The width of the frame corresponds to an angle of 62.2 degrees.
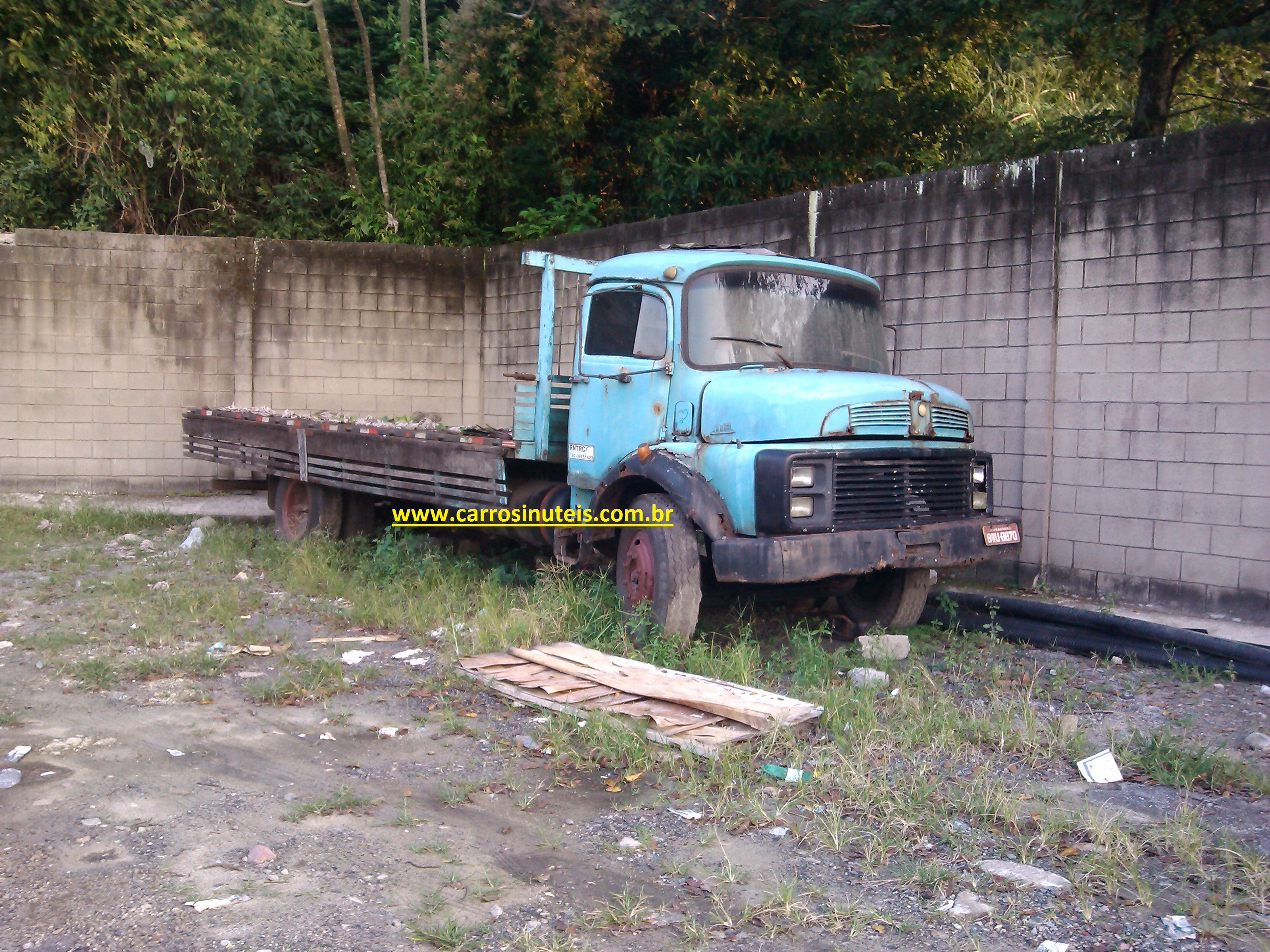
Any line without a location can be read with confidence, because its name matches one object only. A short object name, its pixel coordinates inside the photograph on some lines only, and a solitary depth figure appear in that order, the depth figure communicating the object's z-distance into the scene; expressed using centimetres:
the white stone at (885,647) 615
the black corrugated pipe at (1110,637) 596
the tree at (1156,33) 864
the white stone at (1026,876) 346
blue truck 563
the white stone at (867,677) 561
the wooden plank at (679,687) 485
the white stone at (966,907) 330
